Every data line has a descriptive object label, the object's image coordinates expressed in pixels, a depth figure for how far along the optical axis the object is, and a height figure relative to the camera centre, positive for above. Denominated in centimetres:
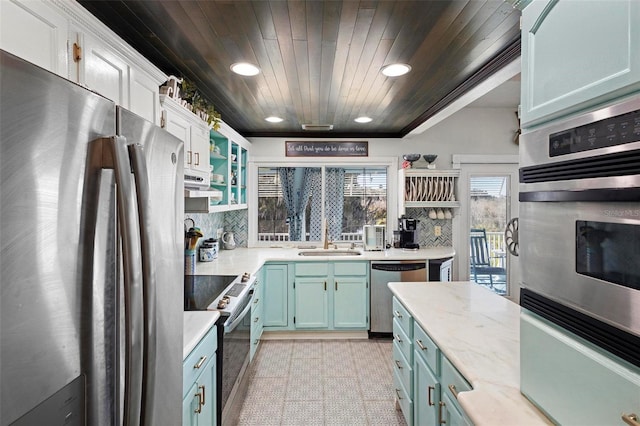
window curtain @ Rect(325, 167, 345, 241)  466 +18
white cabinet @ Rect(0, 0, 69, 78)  96 +56
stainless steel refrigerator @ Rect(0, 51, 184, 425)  47 -8
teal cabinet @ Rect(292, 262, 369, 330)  379 -95
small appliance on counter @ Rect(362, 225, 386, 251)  429 -32
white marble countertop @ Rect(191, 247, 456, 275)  311 -51
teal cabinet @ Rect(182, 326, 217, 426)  142 -81
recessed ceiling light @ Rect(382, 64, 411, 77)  226 +99
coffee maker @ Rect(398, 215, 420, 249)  427 -26
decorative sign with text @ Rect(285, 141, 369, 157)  451 +85
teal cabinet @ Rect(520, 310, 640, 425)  69 -39
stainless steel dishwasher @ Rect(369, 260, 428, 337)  379 -82
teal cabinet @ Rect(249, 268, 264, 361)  302 -100
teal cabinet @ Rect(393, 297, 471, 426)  138 -83
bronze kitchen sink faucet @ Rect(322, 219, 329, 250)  441 -35
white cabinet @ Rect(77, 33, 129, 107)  128 +59
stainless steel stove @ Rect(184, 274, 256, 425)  193 -75
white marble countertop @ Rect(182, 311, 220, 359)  143 -56
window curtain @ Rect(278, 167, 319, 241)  465 +26
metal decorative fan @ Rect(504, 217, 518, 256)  187 -14
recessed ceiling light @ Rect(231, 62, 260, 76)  222 +98
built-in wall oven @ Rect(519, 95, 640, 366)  67 -3
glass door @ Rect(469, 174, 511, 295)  452 +2
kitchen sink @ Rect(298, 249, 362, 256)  421 -51
